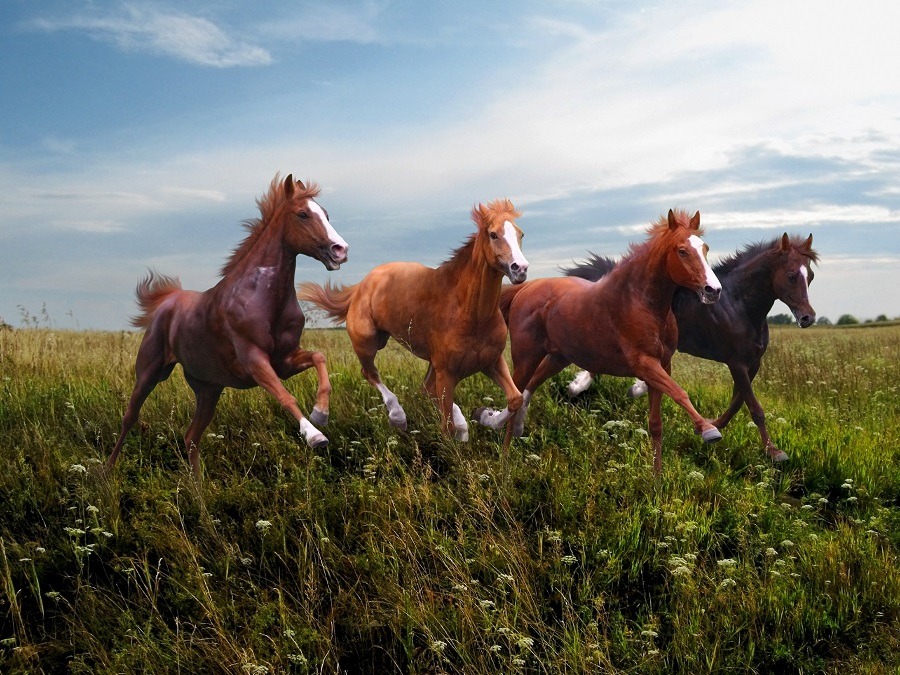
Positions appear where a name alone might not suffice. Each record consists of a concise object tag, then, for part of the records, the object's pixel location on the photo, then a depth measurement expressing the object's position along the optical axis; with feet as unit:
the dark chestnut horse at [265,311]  21.72
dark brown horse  29.01
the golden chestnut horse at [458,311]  22.79
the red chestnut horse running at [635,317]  23.25
